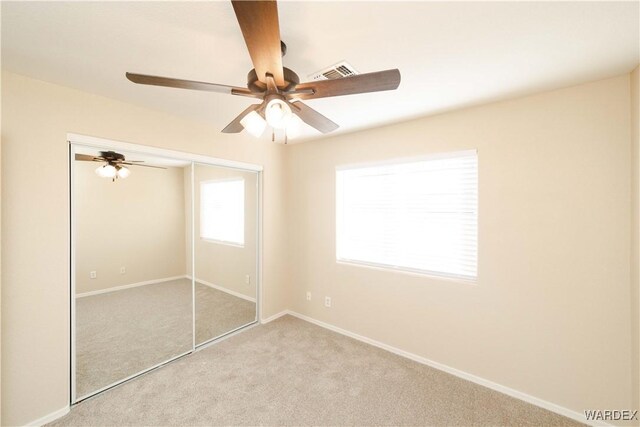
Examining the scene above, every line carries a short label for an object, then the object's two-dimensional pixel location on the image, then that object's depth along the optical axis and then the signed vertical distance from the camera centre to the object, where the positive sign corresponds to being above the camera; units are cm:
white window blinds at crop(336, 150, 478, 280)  231 -3
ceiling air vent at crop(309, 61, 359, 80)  157 +93
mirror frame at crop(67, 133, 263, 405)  193 +6
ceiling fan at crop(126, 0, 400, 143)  88 +62
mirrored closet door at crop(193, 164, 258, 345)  279 -45
